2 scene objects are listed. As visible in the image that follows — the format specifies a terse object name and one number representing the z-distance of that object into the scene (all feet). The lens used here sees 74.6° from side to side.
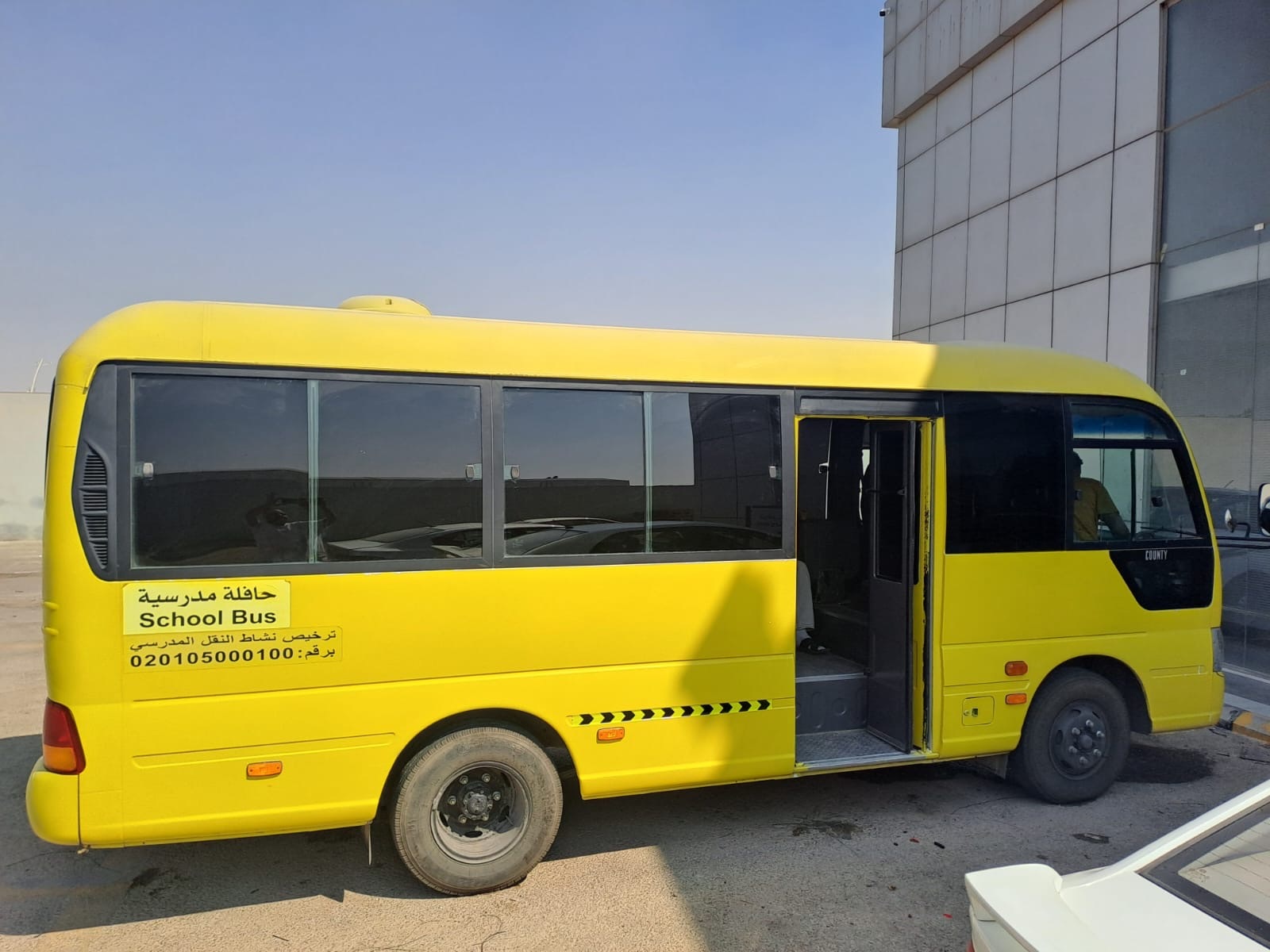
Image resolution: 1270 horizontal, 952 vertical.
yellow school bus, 11.92
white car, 6.21
